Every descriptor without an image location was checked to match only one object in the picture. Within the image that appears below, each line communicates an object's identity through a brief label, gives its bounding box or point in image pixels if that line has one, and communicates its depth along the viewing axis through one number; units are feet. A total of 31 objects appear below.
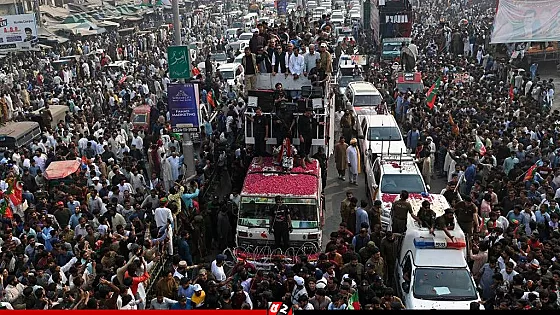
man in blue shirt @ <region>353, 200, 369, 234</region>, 36.83
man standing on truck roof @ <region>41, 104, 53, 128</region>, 62.23
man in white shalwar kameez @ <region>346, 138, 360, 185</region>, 50.49
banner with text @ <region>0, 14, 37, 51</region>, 98.37
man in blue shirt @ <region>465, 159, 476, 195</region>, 43.68
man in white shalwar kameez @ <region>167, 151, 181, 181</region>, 46.47
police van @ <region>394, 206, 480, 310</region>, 28.63
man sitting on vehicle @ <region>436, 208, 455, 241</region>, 31.37
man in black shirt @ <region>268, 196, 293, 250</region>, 33.83
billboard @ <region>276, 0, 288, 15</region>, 151.74
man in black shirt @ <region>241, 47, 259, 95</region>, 45.06
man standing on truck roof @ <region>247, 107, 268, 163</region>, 41.65
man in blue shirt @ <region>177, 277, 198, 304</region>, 27.43
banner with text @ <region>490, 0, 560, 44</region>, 79.46
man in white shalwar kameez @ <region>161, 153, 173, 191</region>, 46.38
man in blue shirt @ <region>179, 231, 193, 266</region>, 34.15
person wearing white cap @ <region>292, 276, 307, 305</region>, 27.30
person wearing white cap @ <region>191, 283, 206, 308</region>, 26.78
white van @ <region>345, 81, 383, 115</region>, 64.37
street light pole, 48.11
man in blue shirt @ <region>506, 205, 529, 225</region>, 35.22
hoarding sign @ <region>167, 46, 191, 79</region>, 45.47
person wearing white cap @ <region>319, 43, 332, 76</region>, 46.19
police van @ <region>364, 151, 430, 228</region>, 40.68
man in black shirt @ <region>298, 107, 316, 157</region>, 41.06
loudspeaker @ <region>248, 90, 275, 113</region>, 44.19
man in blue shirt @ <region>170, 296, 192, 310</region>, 25.99
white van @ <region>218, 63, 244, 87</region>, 82.43
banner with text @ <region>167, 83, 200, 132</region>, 45.11
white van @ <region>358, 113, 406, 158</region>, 51.71
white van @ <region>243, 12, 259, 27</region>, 138.10
